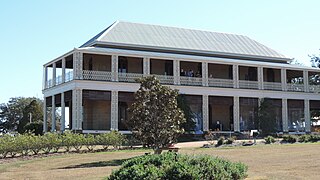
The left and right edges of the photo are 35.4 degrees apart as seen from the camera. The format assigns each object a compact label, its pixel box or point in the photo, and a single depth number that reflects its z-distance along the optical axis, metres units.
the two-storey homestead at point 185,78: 34.94
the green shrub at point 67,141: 26.08
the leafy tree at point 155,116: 21.77
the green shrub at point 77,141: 26.28
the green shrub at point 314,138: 30.39
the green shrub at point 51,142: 25.75
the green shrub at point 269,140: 28.99
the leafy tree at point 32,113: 52.06
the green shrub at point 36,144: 25.30
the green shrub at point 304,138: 29.87
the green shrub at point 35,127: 43.66
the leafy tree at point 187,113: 35.09
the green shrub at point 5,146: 24.61
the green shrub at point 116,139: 27.41
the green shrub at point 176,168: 9.95
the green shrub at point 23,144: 25.02
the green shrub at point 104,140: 27.03
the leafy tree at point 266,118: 38.53
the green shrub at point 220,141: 28.44
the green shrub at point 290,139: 29.44
